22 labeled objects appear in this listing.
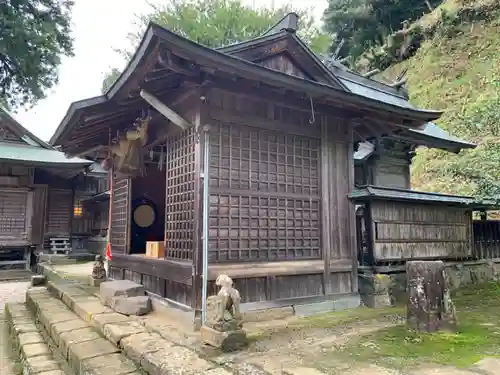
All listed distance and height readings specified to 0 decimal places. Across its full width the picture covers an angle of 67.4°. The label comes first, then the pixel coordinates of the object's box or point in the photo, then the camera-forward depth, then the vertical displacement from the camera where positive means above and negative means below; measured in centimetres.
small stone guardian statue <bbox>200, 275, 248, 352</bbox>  441 -108
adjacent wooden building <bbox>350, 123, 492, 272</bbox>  751 +16
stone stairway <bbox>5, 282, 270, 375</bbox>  397 -151
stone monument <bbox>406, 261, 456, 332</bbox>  509 -92
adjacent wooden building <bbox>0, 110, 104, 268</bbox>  1808 +203
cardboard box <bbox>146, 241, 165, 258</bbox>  707 -32
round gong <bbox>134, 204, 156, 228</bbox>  978 +45
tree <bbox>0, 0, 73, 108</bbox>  1359 +720
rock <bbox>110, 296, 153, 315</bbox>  632 -123
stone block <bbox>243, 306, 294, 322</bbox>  576 -128
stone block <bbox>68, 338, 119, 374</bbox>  470 -152
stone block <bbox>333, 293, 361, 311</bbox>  680 -129
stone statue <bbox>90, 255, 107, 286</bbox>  946 -104
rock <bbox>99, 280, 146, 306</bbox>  671 -104
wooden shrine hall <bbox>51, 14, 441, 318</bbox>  548 +136
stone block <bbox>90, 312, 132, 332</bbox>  569 -134
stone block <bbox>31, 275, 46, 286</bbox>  1175 -149
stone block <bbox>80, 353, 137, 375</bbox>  421 -153
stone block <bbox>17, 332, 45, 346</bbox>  638 -184
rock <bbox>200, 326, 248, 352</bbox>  437 -126
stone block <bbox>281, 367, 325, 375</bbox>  363 -136
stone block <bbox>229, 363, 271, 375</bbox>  365 -136
